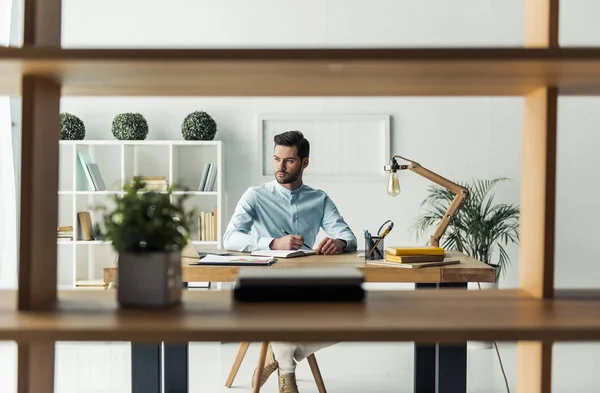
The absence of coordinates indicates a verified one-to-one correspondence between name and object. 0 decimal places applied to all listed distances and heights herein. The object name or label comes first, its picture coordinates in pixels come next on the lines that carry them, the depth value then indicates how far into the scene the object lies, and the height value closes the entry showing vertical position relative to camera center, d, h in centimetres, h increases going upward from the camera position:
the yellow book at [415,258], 300 -32
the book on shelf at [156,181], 544 +1
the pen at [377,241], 318 -26
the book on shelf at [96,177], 550 +4
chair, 317 -90
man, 423 -14
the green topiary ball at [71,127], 551 +44
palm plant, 520 -27
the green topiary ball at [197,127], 549 +46
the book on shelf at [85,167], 548 +12
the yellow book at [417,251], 303 -28
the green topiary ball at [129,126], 550 +46
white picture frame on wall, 578 +38
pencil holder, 319 -29
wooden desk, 264 -65
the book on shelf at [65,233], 560 -42
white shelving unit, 562 +7
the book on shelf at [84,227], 557 -37
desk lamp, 360 -2
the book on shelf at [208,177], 550 +5
